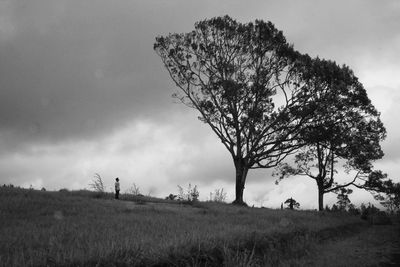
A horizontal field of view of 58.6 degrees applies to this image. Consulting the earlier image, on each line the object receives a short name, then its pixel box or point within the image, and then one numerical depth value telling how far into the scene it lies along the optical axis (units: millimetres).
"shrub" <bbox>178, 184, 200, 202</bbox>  27675
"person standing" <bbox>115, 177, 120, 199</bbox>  22953
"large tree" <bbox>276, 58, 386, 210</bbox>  27281
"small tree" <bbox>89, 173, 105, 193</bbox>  26014
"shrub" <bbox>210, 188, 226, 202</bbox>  27762
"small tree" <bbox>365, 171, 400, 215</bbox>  35125
